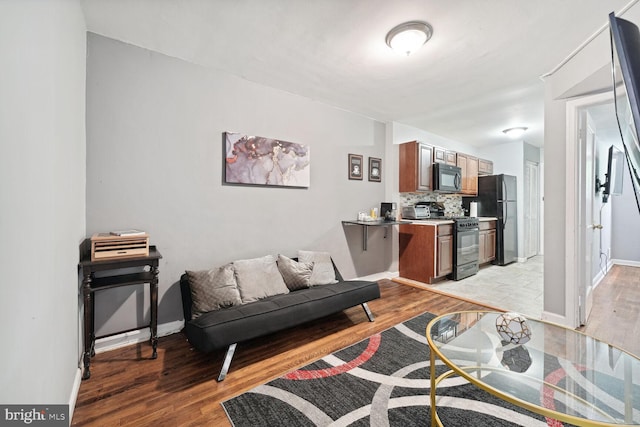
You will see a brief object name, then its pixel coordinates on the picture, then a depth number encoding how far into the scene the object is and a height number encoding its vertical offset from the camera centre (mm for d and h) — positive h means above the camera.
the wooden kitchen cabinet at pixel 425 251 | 3875 -583
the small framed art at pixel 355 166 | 3764 +677
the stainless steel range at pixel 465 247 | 4176 -556
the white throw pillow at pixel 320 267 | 2824 -598
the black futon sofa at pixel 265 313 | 1792 -787
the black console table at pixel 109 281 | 1777 -500
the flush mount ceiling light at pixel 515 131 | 4655 +1484
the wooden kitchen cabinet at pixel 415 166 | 4086 +737
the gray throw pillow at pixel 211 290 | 2152 -652
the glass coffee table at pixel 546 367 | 1196 -841
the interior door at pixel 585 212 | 2529 +12
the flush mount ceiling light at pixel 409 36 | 1991 +1392
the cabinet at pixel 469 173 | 4969 +789
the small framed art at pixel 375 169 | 4020 +676
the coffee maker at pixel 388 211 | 3974 +32
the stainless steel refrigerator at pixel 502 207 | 5090 +120
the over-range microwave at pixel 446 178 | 4336 +595
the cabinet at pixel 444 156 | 4416 +992
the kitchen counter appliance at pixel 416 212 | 4285 +17
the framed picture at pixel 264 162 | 2700 +571
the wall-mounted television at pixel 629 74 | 671 +368
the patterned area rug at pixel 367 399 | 1429 -1113
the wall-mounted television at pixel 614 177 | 3707 +576
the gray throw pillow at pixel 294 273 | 2725 -629
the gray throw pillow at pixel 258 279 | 2370 -621
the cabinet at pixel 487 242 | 4863 -541
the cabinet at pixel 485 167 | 5480 +984
